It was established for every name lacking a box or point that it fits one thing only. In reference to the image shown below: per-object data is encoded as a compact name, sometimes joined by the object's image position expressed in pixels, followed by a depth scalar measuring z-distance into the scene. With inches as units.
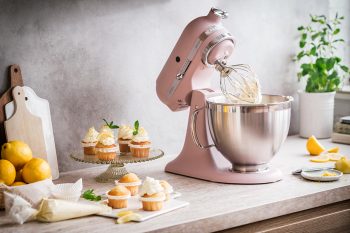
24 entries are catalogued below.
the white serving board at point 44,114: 85.0
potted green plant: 110.3
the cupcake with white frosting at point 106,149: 83.0
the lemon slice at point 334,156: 94.5
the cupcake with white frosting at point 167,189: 73.6
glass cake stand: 82.0
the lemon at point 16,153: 77.9
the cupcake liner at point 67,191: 71.4
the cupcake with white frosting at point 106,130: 85.9
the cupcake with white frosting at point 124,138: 87.1
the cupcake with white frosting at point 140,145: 84.4
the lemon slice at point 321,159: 93.7
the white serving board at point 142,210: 68.8
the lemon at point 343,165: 85.4
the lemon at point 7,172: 74.4
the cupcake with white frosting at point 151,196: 69.9
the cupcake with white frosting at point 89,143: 85.7
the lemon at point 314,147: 97.7
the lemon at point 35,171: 75.6
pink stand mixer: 80.2
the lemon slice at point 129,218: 67.1
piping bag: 67.2
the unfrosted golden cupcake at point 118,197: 71.3
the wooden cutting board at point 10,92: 84.3
